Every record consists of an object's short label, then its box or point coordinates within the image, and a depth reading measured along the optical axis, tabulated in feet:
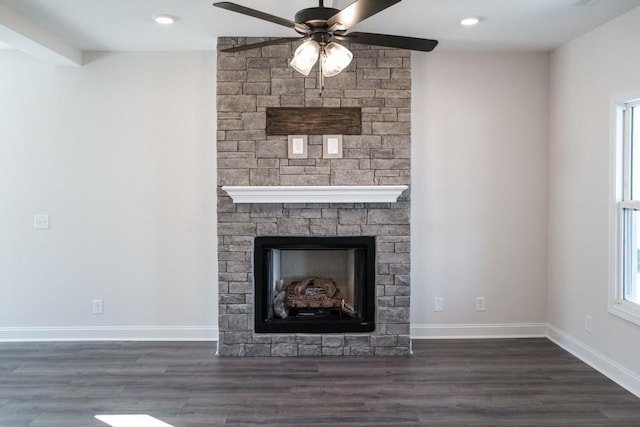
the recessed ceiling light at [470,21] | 11.25
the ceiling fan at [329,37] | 7.25
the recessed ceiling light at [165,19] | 10.99
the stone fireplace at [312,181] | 12.77
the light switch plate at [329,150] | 12.83
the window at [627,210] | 10.87
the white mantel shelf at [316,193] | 12.34
